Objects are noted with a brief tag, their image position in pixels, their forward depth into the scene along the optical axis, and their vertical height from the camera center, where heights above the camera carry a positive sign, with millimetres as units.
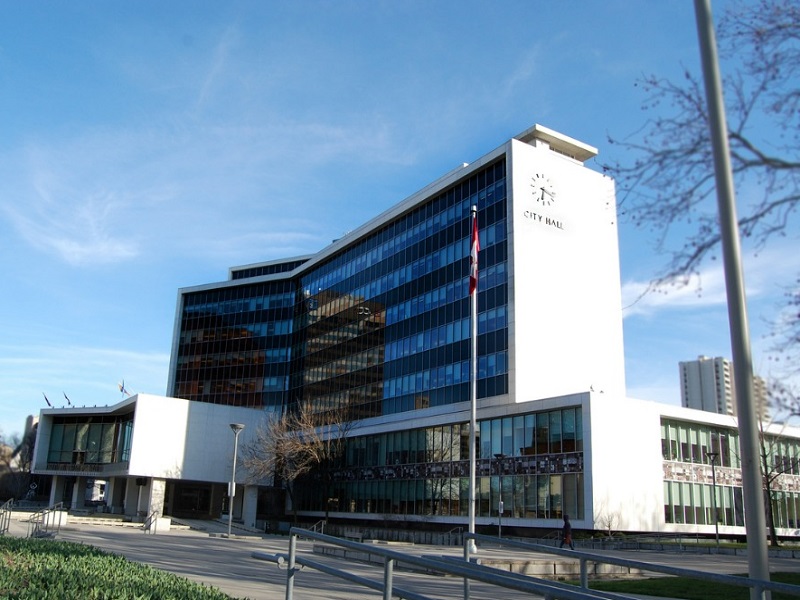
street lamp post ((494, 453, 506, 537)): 47141 +1211
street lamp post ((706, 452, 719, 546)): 43188 +755
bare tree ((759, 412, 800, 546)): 49397 +2261
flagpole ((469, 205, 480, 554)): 30161 +6369
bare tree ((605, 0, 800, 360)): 8000 +3687
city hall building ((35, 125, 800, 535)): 44438 +6003
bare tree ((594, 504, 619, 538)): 40500 -1664
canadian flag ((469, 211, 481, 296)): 30172 +8546
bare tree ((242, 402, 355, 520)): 60625 +2490
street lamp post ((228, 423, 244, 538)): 43684 +2812
